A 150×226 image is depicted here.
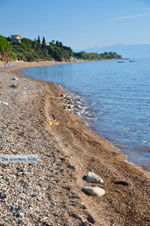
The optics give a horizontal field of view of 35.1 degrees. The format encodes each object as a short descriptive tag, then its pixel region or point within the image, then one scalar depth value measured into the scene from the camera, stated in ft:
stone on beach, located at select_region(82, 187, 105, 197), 23.44
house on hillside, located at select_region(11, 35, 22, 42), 623.81
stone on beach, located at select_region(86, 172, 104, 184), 25.90
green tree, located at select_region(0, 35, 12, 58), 290.19
